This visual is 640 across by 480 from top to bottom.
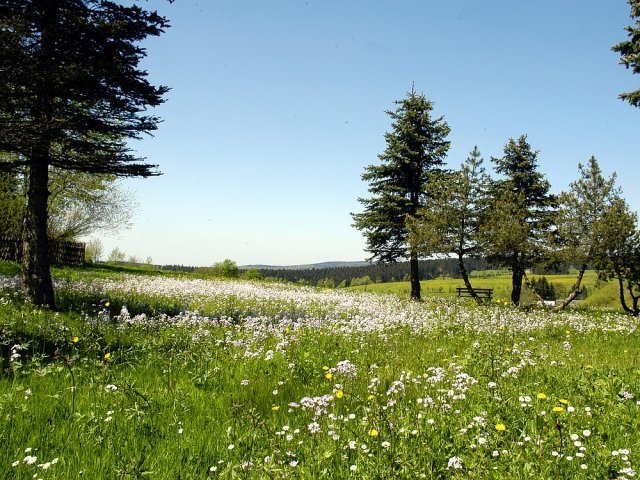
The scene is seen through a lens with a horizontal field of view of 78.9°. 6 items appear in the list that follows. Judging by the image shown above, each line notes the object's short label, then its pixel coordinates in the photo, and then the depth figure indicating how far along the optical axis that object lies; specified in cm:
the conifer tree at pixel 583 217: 2180
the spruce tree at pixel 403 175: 2820
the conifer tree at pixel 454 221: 2395
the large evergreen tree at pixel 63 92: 834
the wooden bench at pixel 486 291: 3113
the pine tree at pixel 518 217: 2333
